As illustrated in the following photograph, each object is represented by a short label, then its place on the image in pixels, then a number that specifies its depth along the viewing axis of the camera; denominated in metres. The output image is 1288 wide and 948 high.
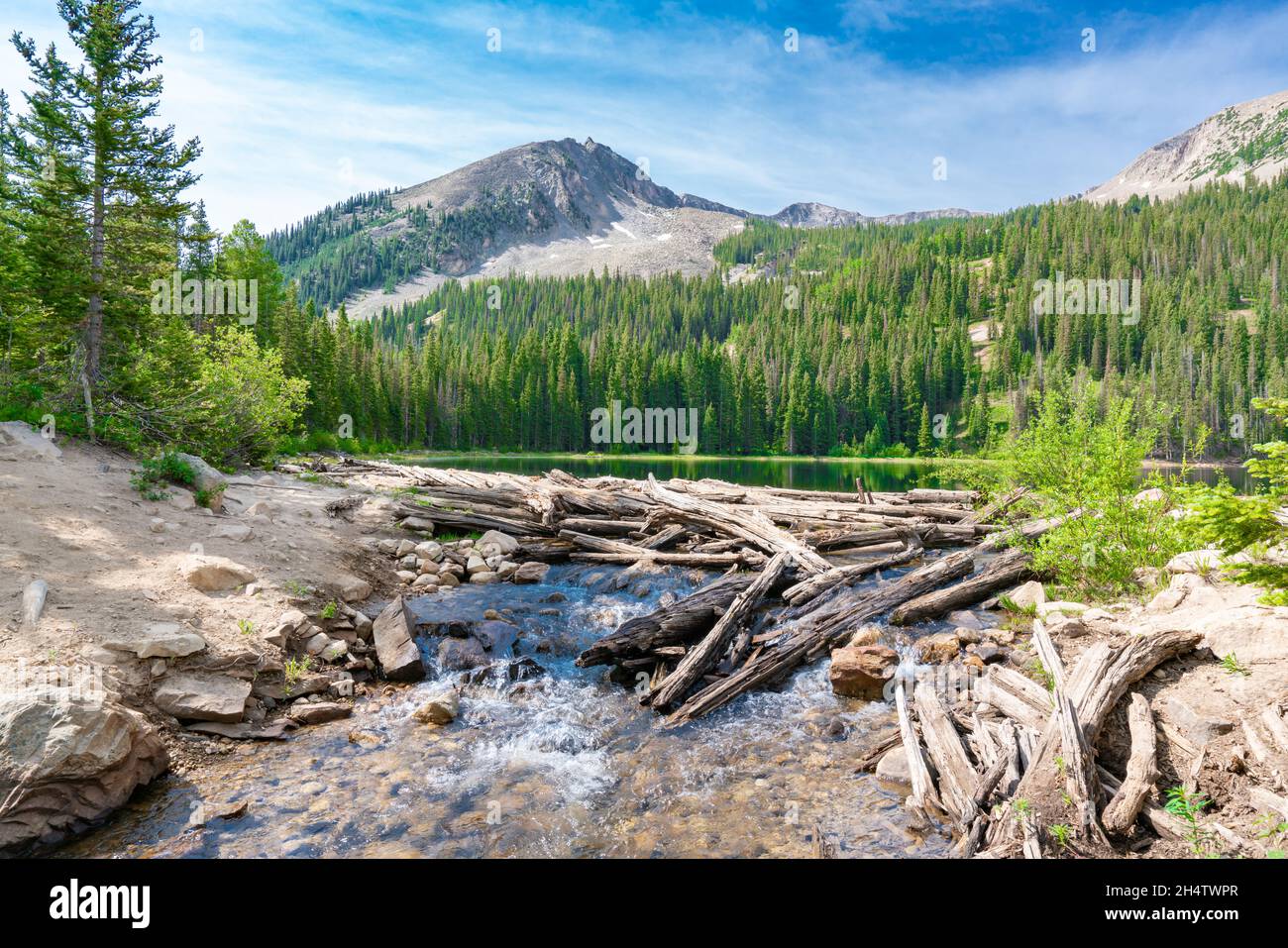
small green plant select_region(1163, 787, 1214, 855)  4.88
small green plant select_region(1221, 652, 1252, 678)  6.66
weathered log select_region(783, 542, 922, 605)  14.53
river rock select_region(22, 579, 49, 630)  7.79
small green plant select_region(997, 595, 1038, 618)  12.40
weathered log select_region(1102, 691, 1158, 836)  5.32
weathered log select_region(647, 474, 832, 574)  16.67
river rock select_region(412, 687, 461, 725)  9.23
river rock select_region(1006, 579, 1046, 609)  12.81
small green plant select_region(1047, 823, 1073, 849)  5.12
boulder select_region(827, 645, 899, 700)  10.15
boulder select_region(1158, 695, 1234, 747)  6.00
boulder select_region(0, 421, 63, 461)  12.99
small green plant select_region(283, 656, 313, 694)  9.40
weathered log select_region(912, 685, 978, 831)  6.23
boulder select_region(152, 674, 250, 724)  7.91
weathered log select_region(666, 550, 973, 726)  9.96
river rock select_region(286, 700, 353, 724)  8.79
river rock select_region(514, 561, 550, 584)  17.36
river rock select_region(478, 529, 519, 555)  19.30
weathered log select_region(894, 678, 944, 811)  6.68
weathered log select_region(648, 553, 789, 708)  9.98
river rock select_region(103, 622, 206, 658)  8.03
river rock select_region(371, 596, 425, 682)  10.50
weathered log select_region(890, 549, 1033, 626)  13.40
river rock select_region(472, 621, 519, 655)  12.20
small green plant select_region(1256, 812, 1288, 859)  4.59
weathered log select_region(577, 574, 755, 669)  11.28
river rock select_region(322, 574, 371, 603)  12.56
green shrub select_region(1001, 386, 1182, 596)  11.56
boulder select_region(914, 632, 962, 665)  10.79
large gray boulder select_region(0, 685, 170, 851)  5.74
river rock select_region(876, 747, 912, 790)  7.44
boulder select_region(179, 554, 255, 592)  10.19
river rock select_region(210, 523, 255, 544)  12.62
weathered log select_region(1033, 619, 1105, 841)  5.32
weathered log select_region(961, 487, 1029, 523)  17.59
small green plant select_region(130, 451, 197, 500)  13.51
